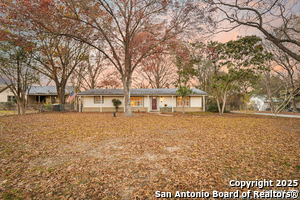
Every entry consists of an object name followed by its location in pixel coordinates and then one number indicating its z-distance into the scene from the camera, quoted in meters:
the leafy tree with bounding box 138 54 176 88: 29.90
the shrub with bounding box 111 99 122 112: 22.75
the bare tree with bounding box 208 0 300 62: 6.30
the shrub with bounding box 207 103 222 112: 22.16
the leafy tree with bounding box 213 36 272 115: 14.43
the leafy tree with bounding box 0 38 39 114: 15.14
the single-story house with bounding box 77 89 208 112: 22.94
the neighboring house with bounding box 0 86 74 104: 29.12
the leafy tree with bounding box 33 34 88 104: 18.67
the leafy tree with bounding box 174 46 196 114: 14.33
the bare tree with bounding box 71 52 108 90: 27.75
